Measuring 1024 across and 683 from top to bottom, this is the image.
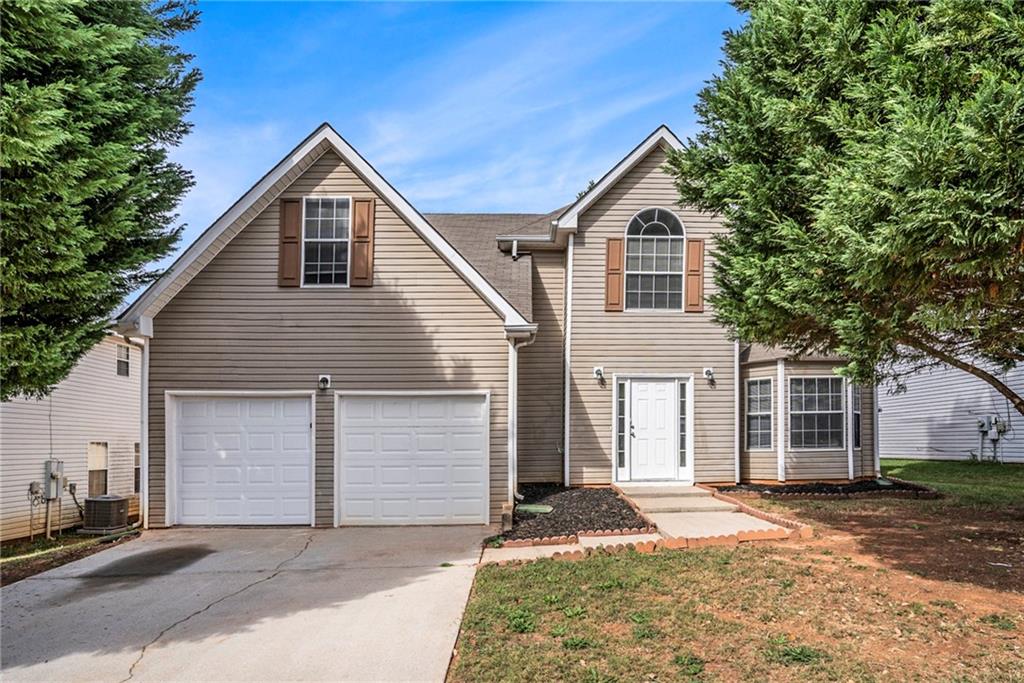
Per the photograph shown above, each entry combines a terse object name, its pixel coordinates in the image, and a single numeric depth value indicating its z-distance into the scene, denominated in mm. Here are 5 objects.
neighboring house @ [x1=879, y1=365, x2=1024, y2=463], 18266
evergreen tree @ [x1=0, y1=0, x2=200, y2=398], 4809
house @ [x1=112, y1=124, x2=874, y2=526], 10062
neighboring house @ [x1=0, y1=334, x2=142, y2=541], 12375
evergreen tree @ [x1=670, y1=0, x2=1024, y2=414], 4758
